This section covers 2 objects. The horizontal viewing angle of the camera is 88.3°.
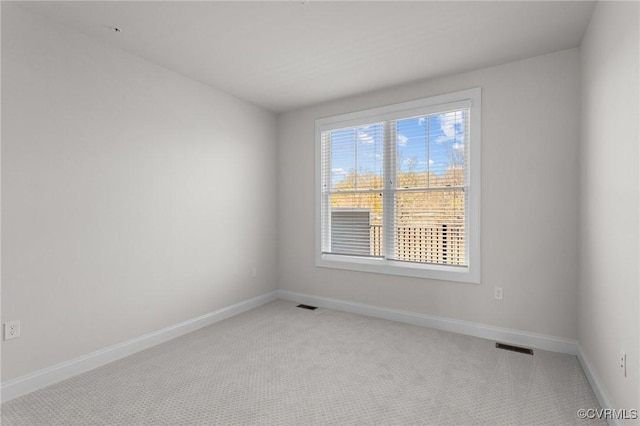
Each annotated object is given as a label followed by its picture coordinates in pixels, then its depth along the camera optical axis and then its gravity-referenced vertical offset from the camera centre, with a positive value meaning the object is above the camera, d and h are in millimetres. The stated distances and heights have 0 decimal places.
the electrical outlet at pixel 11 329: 2114 -755
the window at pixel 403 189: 3285 +296
